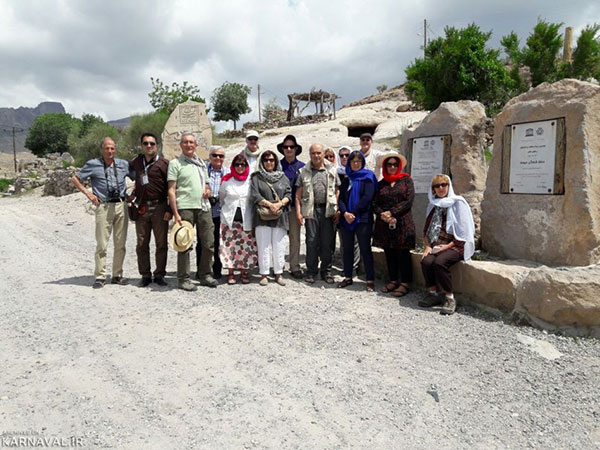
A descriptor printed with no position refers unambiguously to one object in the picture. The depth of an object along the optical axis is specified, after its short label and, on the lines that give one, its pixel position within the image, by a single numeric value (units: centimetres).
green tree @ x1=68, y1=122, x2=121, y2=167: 2168
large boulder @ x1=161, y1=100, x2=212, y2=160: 1090
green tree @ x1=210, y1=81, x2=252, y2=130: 3572
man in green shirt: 461
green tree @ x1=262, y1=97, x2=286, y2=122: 3336
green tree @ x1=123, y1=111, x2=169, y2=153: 1973
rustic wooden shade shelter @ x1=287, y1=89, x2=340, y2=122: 2780
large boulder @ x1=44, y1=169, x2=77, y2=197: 1633
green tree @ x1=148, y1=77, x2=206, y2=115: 2775
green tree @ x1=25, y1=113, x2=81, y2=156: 4616
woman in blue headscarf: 477
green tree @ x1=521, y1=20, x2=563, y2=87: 1588
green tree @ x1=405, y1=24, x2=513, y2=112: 1523
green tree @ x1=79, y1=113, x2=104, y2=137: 4828
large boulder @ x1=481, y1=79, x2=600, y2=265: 388
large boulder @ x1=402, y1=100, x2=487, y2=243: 513
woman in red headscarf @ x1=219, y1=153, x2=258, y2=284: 493
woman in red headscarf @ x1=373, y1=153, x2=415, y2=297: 454
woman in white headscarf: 409
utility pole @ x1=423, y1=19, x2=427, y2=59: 3323
